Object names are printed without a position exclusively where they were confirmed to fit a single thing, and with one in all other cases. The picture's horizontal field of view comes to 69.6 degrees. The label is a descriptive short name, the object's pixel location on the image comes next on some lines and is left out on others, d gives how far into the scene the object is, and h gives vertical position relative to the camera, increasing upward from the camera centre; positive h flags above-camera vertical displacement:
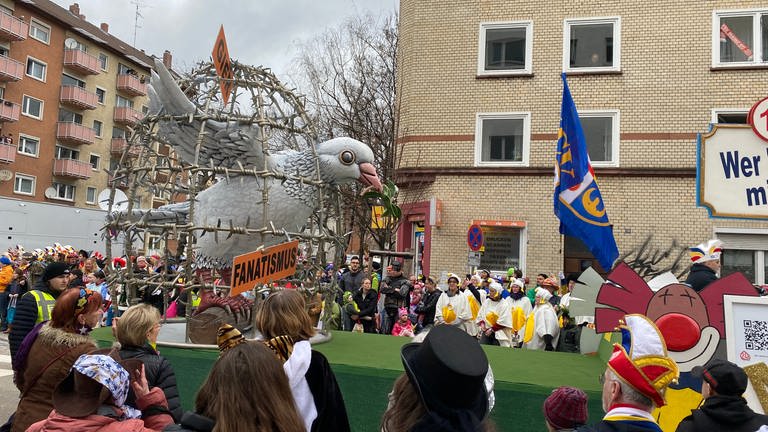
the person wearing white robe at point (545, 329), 7.07 -0.92
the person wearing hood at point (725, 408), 2.62 -0.67
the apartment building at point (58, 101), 28.77 +7.58
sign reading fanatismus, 3.75 -0.17
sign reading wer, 4.44 +0.77
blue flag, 6.09 +0.72
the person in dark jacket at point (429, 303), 8.77 -0.83
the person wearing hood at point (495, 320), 7.91 -0.94
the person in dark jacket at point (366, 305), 8.66 -0.91
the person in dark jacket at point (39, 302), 3.74 -0.51
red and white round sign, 4.32 +1.18
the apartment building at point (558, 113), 12.38 +3.41
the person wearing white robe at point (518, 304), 7.74 -0.69
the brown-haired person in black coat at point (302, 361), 2.46 -0.52
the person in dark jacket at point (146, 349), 2.64 -0.56
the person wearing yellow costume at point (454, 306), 8.09 -0.81
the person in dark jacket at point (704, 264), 4.43 +0.02
